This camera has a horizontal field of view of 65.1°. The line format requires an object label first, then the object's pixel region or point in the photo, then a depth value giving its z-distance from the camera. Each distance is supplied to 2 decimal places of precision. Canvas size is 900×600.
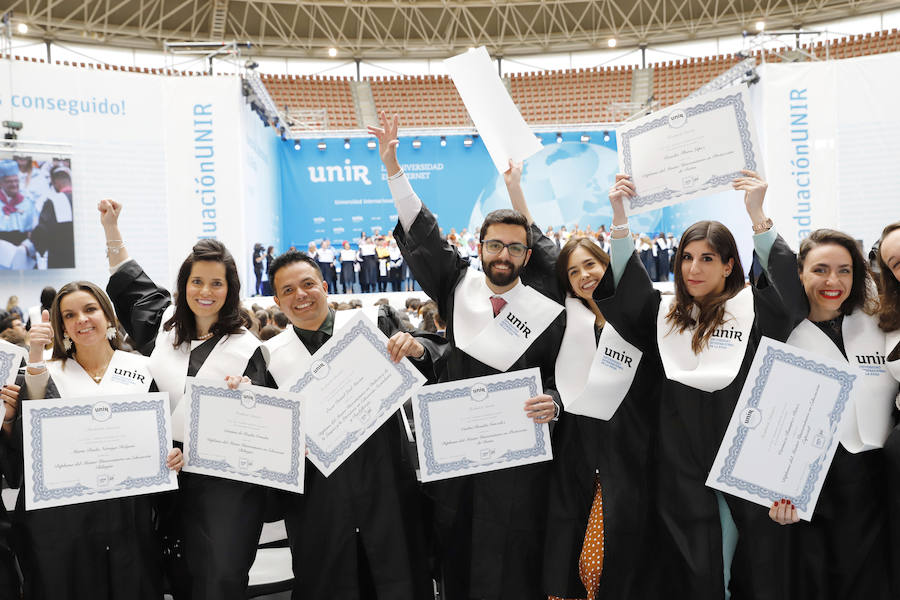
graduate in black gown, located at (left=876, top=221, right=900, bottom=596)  2.25
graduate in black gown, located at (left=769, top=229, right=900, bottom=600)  2.31
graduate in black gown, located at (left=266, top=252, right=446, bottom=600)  2.48
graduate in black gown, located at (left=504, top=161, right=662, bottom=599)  2.43
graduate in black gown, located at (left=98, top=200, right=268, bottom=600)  2.41
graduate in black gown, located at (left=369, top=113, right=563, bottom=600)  2.54
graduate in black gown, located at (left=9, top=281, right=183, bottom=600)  2.36
